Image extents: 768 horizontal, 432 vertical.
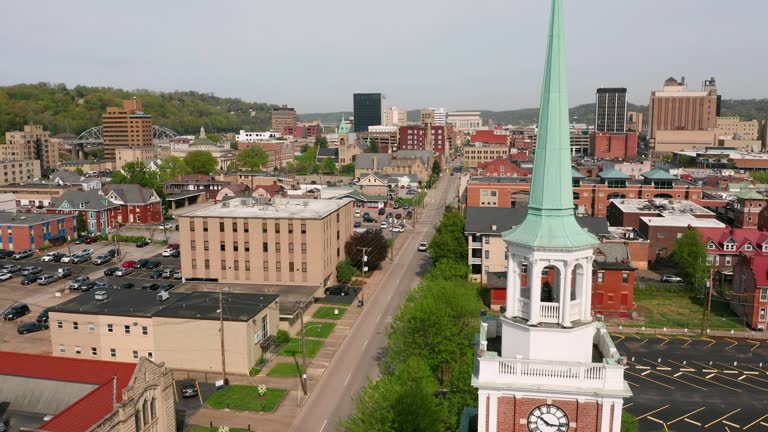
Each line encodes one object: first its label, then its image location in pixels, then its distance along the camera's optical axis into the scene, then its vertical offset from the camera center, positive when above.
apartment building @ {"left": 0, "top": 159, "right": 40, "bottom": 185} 145.25 -7.73
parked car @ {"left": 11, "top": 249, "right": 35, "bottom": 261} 82.81 -15.74
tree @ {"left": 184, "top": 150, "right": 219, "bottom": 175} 173.75 -6.83
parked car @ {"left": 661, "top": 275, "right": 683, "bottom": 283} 70.89 -16.82
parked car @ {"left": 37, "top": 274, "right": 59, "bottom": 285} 70.12 -16.22
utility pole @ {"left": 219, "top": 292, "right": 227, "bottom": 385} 44.11 -15.59
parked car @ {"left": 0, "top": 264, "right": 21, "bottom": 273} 74.69 -15.96
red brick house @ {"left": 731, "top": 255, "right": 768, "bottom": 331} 54.69 -14.53
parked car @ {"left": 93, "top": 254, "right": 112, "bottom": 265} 80.09 -15.97
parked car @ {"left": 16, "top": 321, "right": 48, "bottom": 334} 54.50 -16.96
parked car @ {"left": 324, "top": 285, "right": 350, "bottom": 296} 65.56 -16.57
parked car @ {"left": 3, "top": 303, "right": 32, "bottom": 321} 58.12 -16.64
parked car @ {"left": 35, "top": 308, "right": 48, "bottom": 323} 56.47 -16.54
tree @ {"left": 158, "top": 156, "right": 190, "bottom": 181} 158.27 -8.02
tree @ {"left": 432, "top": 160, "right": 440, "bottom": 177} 190.07 -10.07
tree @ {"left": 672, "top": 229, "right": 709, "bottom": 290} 65.50 -13.90
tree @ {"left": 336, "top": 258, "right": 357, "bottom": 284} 68.38 -15.24
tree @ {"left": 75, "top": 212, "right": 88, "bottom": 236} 96.19 -13.36
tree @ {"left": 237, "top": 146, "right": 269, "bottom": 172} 194.25 -6.71
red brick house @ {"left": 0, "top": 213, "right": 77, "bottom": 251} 86.88 -13.18
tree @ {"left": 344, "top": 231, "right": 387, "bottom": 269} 72.69 -13.42
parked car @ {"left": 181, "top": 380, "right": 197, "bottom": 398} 41.84 -17.38
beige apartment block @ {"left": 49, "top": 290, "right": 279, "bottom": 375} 46.12 -14.95
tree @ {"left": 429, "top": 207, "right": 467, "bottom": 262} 69.23 -11.99
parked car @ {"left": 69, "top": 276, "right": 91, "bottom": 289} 67.69 -16.18
